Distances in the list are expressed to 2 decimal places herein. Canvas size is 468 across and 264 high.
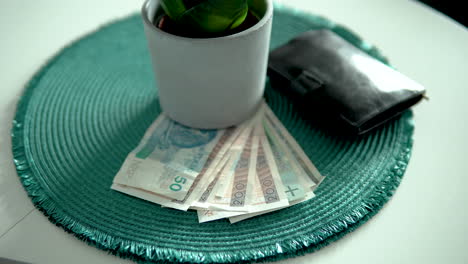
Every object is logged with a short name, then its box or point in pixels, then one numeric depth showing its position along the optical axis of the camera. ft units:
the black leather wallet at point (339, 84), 2.64
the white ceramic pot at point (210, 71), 2.36
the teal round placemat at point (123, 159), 2.23
